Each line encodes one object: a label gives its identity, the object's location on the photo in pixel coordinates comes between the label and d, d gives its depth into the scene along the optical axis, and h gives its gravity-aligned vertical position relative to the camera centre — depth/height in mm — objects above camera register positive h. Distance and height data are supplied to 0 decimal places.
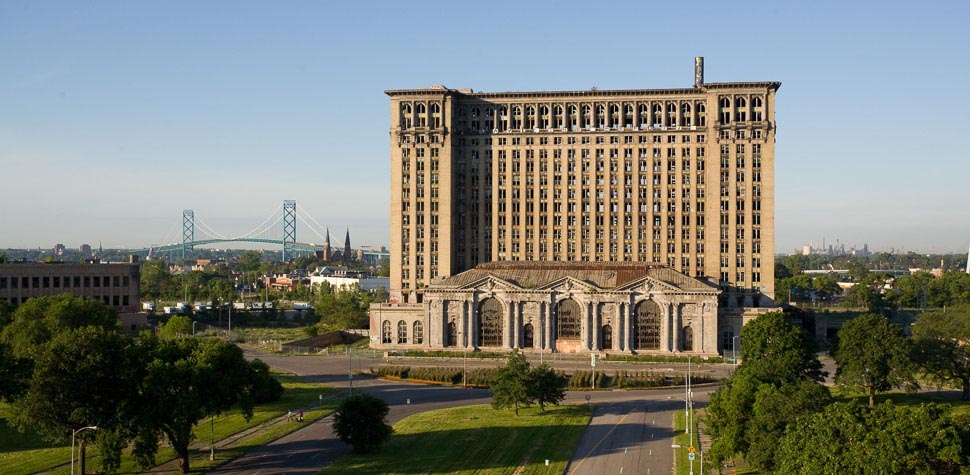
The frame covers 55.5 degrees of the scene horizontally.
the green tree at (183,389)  80250 -12018
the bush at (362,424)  89250 -16159
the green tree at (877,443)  58062 -11959
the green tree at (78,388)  78125 -11178
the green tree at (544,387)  110125 -15583
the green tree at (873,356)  109625 -11812
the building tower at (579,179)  184125 +16446
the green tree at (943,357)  113250 -12331
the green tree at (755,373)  80938 -12536
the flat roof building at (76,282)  177250 -4475
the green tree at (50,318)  122688 -8544
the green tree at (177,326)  169838 -12504
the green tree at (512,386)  109250 -15334
